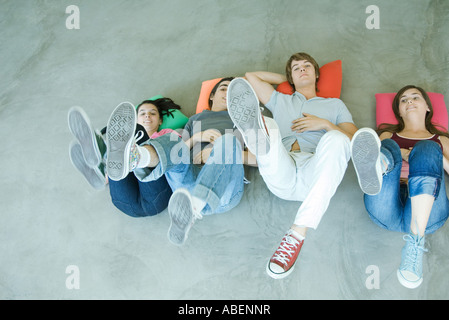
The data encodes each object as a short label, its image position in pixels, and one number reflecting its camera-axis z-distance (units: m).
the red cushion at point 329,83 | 2.35
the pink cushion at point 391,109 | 2.20
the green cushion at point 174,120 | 2.33
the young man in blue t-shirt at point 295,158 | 1.61
